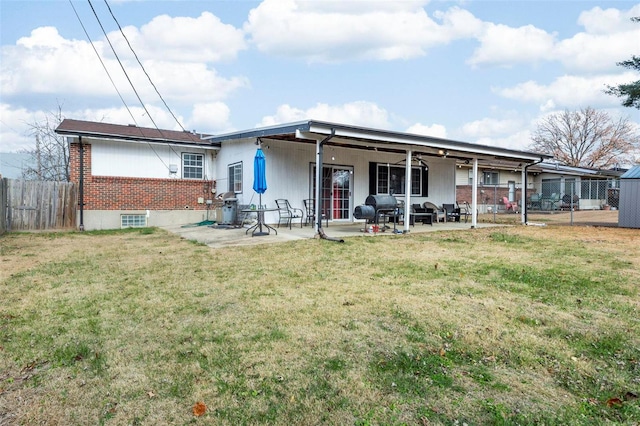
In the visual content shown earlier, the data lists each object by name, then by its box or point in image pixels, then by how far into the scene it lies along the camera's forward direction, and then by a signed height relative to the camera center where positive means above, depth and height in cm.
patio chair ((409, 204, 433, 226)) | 1283 -18
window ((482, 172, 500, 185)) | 2562 +209
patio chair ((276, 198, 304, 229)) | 1184 -11
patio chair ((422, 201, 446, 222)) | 1374 -5
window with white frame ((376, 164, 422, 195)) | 1427 +110
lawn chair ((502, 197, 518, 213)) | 2415 +26
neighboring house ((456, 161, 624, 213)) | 2506 +160
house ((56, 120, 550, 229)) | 1175 +133
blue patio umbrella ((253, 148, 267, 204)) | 945 +82
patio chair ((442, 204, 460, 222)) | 1491 -5
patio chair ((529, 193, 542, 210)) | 2566 +55
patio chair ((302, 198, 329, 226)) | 1244 -2
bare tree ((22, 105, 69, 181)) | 1820 +236
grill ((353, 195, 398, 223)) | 1026 +5
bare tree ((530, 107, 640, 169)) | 3394 +650
